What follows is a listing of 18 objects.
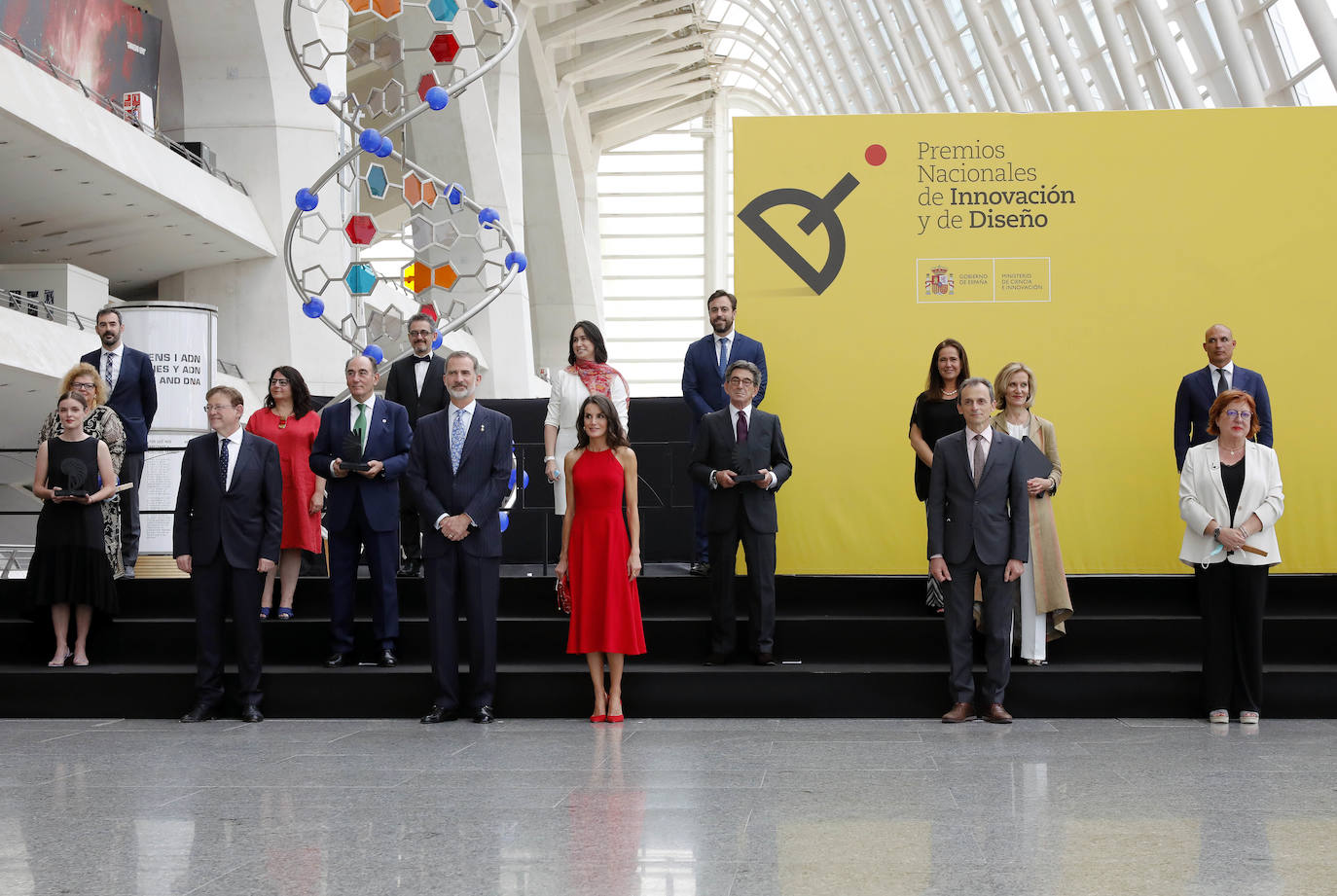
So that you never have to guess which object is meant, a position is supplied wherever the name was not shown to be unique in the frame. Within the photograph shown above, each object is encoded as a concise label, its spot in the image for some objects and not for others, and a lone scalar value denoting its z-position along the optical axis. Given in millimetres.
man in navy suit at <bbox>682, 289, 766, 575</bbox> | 8211
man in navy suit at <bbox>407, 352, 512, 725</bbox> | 6863
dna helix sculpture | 10461
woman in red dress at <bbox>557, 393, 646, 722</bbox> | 6867
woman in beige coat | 7277
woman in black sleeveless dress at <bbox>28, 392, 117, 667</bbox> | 7496
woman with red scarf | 7633
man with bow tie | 8227
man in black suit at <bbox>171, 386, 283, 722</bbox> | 6949
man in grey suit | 6734
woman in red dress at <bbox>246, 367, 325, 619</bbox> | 7992
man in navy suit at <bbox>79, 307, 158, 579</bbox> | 8438
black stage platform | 7094
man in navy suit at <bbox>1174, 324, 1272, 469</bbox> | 7699
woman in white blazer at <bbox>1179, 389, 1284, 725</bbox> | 6664
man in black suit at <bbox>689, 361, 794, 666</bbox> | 7414
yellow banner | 8664
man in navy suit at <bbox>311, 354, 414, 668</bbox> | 7398
